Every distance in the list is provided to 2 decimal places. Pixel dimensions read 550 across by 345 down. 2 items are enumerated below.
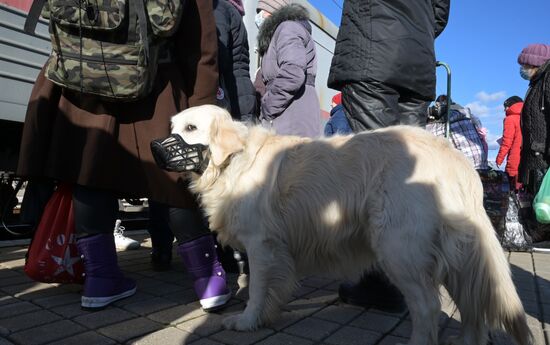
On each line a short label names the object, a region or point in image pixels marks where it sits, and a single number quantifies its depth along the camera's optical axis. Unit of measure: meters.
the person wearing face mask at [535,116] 4.38
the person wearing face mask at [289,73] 3.62
